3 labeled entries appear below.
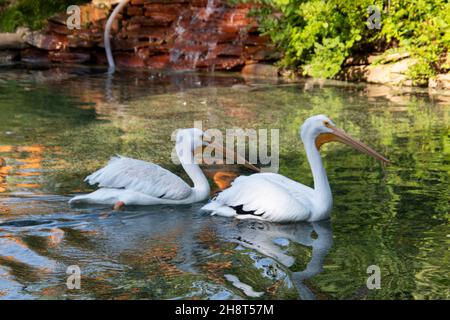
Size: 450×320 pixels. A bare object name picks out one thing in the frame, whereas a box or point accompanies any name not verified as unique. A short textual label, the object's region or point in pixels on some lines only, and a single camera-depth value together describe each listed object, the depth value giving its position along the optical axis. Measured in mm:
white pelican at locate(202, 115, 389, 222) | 5547
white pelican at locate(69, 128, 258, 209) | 6047
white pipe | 16625
